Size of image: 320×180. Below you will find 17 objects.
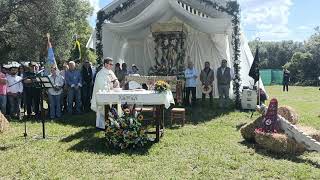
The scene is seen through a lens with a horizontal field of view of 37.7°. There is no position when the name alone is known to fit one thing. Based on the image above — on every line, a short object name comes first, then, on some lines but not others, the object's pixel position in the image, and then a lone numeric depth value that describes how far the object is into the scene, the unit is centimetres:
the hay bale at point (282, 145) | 853
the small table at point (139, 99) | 937
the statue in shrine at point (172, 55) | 1748
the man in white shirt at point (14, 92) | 1341
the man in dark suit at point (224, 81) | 1497
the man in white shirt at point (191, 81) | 1484
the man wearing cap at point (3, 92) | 1309
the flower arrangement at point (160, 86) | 945
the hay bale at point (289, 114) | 987
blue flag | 1273
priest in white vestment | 1057
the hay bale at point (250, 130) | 945
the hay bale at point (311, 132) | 900
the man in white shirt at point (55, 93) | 1328
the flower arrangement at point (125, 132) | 882
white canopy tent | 1518
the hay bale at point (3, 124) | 1119
